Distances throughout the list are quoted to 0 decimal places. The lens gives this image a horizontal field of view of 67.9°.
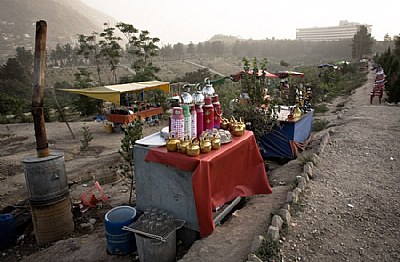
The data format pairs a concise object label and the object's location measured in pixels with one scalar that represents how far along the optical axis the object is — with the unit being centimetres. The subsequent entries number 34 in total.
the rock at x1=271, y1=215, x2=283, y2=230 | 287
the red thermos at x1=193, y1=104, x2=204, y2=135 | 330
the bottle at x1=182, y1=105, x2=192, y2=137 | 307
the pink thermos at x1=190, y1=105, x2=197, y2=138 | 320
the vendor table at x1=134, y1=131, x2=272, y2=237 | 283
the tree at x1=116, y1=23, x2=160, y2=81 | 2052
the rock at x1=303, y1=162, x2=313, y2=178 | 421
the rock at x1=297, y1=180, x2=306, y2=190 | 374
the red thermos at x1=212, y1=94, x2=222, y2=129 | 364
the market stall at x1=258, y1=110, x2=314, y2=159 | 561
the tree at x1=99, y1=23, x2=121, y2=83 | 2097
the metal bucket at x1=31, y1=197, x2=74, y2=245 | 383
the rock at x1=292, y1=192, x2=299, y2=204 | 341
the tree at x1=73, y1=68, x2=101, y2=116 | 1483
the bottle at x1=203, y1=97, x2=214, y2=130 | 336
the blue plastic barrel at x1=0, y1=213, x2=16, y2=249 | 403
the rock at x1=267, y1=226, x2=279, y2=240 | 270
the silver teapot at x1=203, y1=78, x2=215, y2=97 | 359
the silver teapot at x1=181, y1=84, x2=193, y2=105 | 319
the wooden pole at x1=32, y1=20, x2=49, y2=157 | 388
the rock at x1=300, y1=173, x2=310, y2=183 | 401
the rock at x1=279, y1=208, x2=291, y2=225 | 300
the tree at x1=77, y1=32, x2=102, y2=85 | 2283
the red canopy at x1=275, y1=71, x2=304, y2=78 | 1188
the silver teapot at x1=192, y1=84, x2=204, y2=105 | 330
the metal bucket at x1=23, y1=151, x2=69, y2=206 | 370
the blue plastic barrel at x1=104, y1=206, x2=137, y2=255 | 311
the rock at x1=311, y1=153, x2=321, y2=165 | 466
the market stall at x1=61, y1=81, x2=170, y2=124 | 983
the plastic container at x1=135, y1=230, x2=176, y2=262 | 280
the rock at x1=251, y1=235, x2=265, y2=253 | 257
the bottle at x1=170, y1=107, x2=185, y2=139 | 303
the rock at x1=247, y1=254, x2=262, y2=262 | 239
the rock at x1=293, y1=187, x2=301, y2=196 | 356
